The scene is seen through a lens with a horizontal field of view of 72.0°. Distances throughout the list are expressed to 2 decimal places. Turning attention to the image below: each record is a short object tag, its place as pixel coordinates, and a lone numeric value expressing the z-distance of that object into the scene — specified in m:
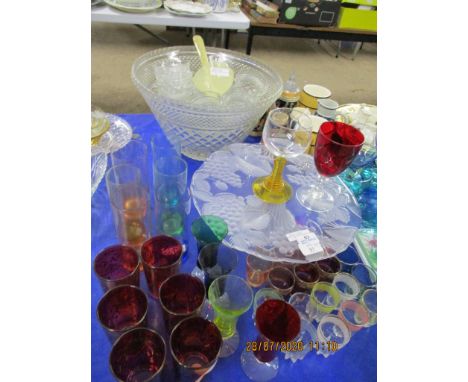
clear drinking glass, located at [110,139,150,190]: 0.77
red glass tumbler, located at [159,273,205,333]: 0.48
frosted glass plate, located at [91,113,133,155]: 0.83
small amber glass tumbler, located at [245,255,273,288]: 0.63
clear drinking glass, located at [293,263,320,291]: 0.61
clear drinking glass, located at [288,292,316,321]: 0.59
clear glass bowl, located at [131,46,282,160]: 0.72
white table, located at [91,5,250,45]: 1.65
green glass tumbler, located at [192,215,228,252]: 0.60
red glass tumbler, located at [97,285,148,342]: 0.45
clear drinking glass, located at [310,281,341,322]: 0.57
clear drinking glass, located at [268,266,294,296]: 0.61
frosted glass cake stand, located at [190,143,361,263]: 0.60
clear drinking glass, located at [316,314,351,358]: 0.56
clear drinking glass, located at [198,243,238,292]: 0.57
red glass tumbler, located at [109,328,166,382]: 0.41
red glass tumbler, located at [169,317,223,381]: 0.42
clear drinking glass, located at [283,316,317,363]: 0.55
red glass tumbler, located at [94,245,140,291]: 0.50
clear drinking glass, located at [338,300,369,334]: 0.57
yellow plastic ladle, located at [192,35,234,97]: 0.87
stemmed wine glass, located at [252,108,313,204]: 0.68
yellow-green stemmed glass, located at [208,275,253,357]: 0.52
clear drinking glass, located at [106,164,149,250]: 0.60
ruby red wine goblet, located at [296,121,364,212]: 0.60
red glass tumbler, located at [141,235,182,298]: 0.50
